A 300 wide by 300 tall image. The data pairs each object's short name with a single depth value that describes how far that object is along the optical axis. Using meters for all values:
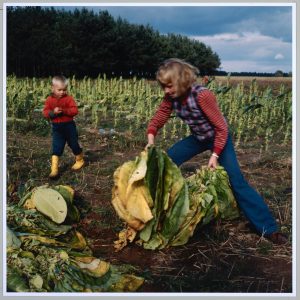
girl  2.35
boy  2.67
